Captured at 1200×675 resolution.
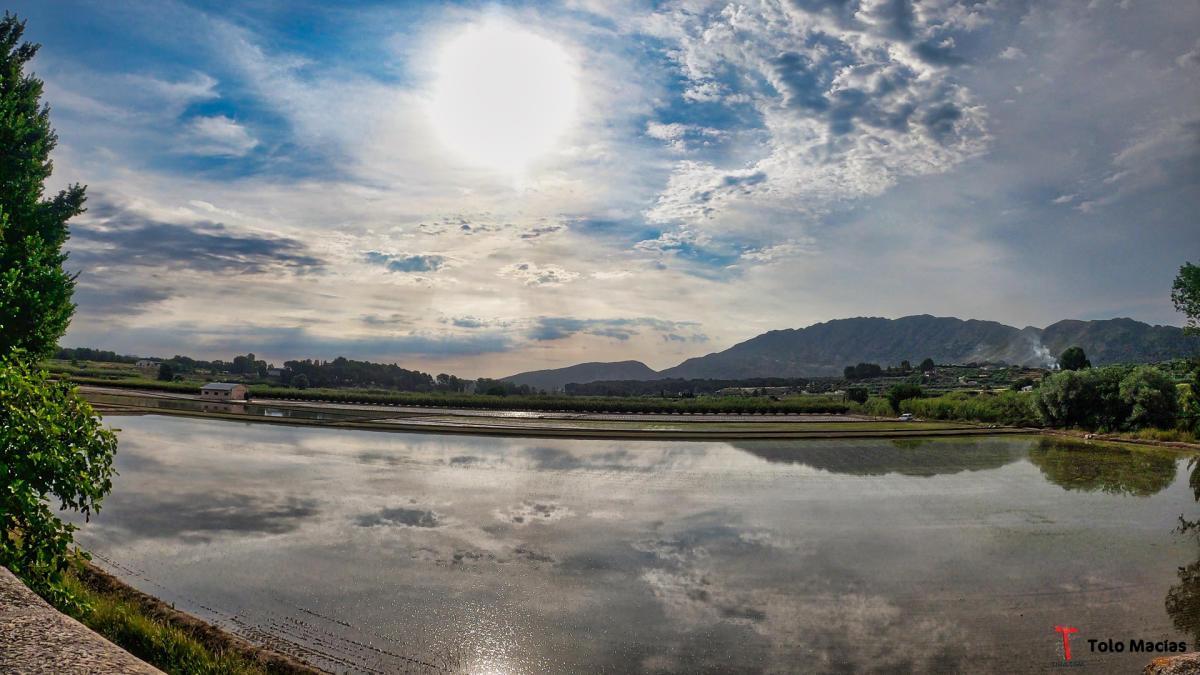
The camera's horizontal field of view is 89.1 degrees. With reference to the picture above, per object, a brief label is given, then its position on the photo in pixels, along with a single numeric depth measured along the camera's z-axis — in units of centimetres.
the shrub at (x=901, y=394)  7500
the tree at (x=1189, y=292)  3600
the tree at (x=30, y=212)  1591
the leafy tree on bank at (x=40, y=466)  746
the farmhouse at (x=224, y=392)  8081
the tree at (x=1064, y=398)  4988
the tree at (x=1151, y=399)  4412
